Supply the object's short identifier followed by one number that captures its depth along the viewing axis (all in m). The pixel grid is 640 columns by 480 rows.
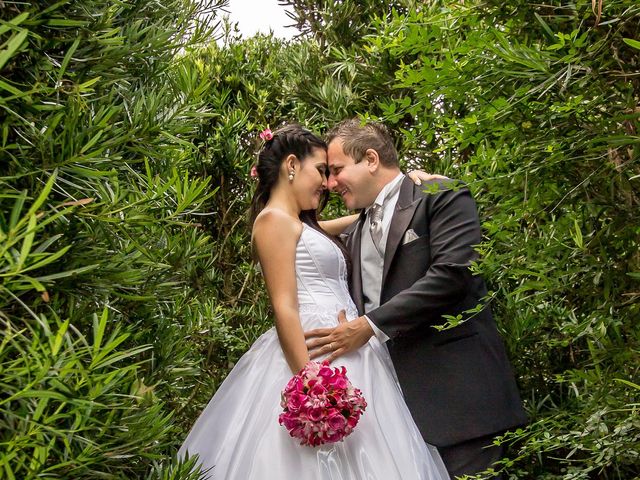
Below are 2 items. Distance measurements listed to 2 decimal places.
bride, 3.23
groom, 3.51
